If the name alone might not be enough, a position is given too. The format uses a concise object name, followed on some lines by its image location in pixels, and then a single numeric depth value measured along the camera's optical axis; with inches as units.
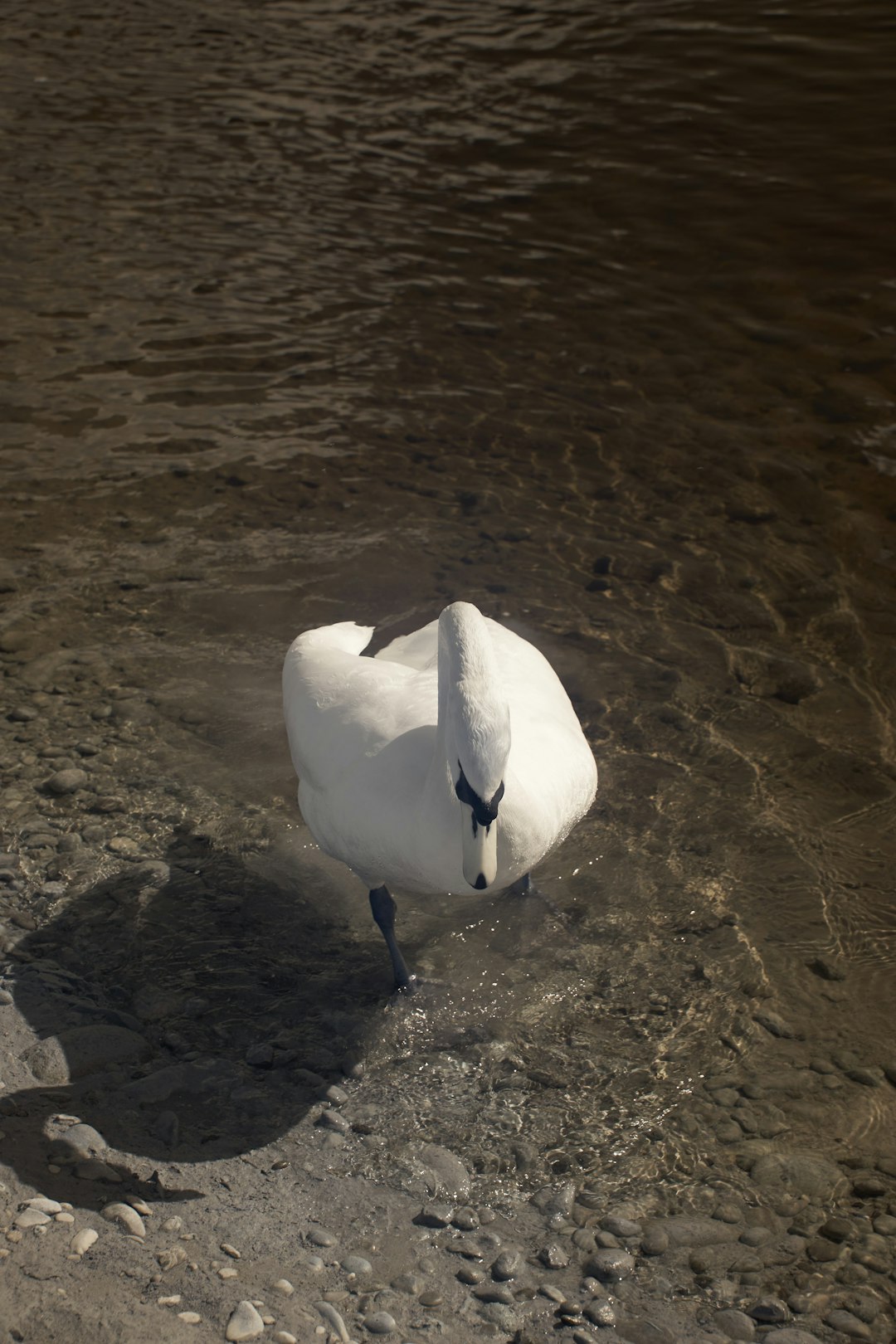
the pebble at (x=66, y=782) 185.9
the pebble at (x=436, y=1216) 123.7
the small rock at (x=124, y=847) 176.7
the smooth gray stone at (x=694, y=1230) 124.0
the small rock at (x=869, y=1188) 129.8
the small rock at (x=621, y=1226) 124.0
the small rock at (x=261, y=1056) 144.1
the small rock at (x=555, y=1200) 126.4
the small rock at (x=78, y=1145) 126.2
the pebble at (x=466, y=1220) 123.4
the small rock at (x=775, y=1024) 149.9
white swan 127.1
